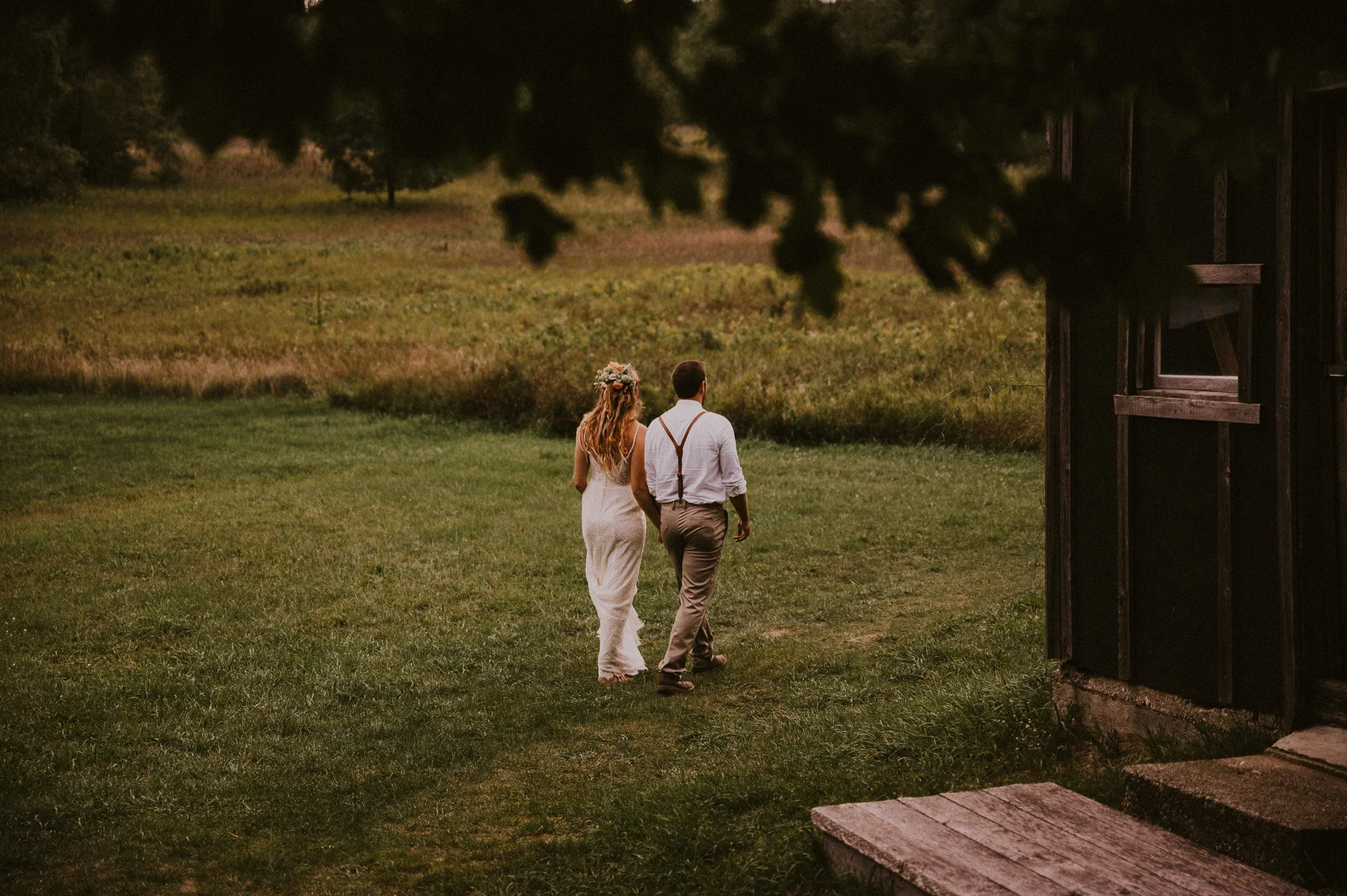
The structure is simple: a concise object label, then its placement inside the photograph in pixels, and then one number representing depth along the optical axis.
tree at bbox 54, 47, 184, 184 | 67.81
